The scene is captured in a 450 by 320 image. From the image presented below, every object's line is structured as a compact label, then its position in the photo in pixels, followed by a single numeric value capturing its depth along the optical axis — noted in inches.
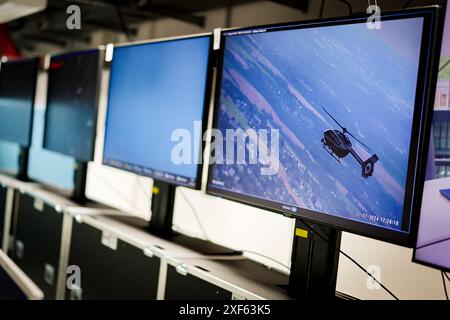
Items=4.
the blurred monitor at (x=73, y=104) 102.4
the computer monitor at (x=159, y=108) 75.2
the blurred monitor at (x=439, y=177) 49.9
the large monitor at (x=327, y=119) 47.6
